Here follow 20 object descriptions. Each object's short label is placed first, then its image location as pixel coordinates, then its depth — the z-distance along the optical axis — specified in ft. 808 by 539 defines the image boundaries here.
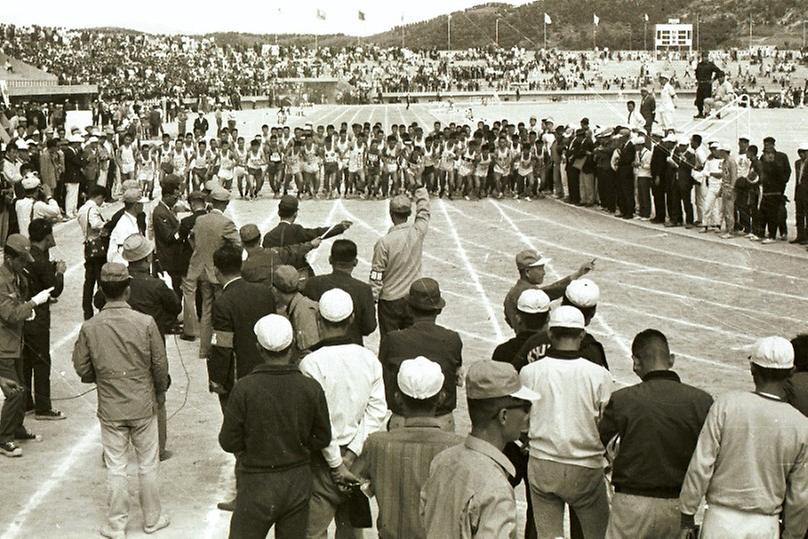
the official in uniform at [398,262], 52.79
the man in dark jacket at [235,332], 41.60
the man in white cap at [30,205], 75.75
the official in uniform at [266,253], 46.41
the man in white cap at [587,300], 36.04
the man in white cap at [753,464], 29.24
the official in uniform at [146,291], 47.45
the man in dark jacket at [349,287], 43.15
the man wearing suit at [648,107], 160.05
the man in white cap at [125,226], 63.56
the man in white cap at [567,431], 33.00
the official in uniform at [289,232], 55.97
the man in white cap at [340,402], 32.80
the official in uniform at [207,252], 62.86
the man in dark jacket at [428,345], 36.44
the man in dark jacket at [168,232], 70.32
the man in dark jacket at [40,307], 53.32
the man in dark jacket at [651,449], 30.79
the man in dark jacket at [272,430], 30.94
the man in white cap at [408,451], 26.93
